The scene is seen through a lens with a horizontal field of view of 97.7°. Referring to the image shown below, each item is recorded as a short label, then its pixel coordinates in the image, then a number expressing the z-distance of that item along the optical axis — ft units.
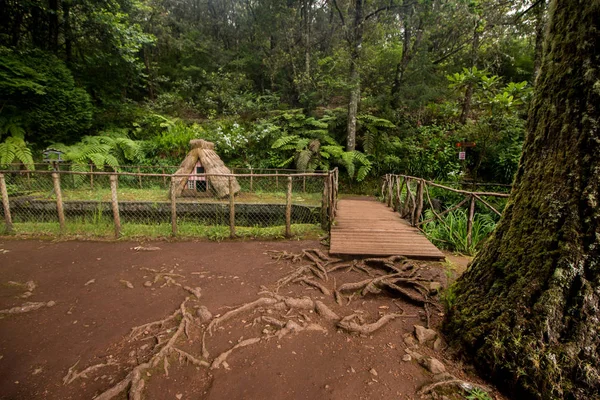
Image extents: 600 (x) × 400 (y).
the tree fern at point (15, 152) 28.25
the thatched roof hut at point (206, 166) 29.04
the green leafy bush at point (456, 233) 15.47
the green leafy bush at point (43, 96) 29.86
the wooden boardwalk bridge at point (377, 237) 13.46
